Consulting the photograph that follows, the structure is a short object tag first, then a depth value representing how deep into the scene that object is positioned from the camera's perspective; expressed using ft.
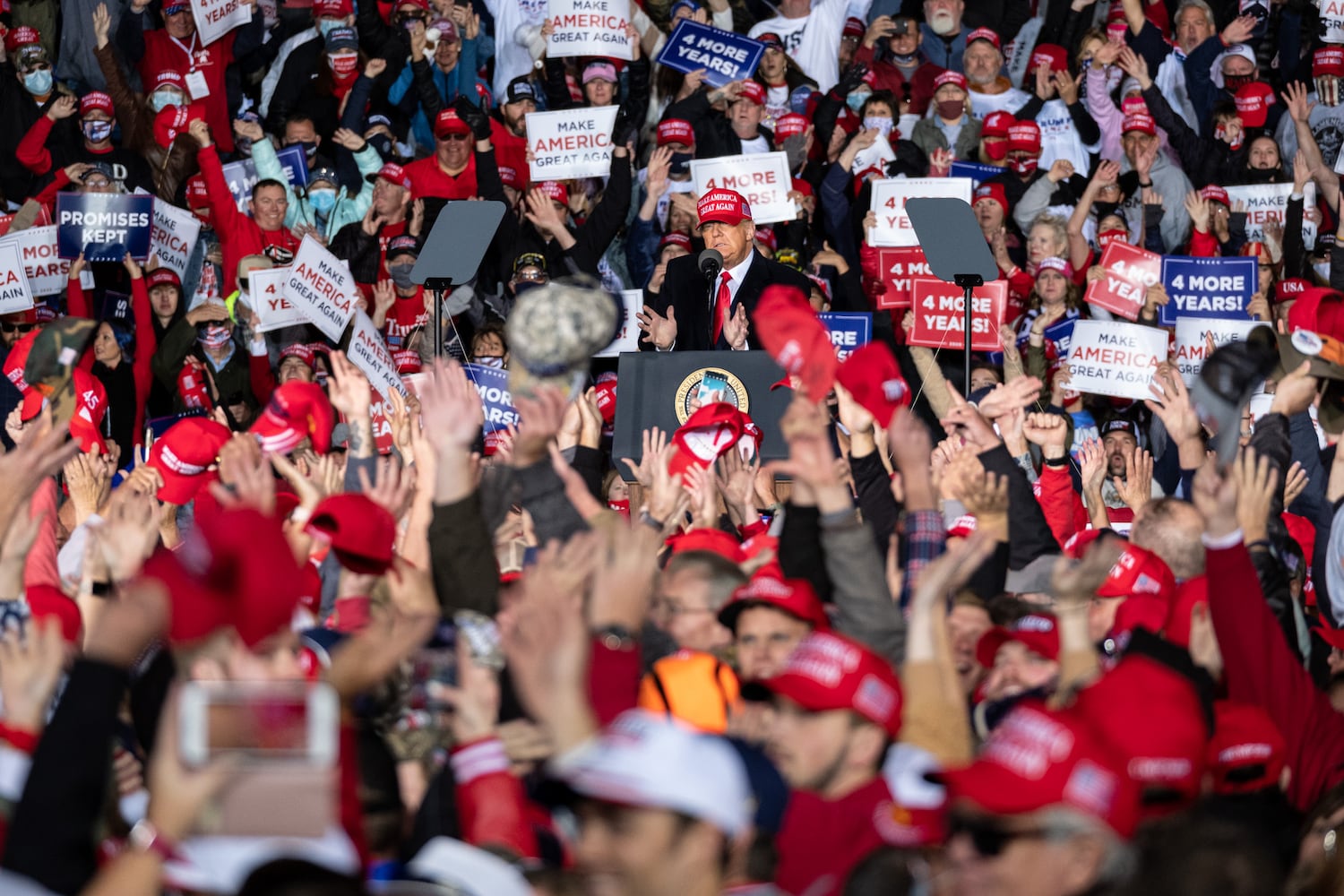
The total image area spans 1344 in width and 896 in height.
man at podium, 57.47
